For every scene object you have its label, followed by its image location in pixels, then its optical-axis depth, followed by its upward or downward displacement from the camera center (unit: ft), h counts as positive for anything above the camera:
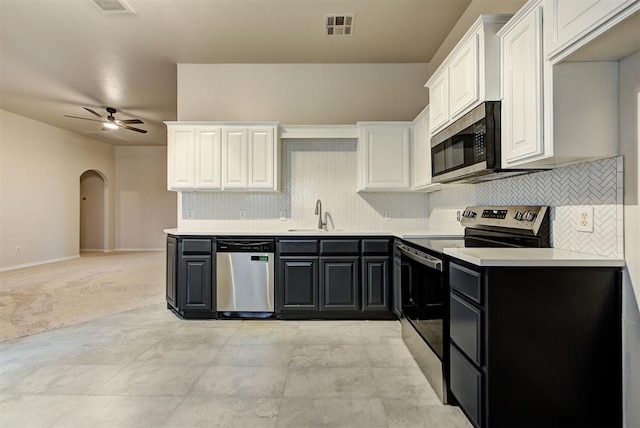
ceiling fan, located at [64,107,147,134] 18.80 +5.04
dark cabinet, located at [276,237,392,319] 11.32 -2.07
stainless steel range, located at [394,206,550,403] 6.54 -1.22
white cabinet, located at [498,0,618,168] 5.08 +1.66
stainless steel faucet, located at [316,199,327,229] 13.20 +0.03
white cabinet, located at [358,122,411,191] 12.37 +2.15
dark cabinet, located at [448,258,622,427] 4.96 -1.94
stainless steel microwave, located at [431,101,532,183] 6.52 +1.44
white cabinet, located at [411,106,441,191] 10.77 +2.02
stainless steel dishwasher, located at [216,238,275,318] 11.54 -2.15
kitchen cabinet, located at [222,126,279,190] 12.53 +2.19
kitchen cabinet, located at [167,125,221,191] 12.61 +2.08
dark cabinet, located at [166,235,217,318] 11.59 -2.11
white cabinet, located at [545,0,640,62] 3.93 +2.46
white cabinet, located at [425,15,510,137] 6.53 +3.00
